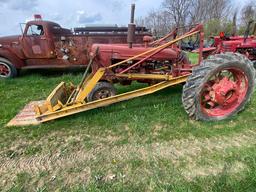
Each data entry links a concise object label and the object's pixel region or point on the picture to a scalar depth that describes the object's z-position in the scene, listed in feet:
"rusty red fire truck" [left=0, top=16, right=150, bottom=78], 18.95
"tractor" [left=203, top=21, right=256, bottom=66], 21.46
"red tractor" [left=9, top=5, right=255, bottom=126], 9.07
